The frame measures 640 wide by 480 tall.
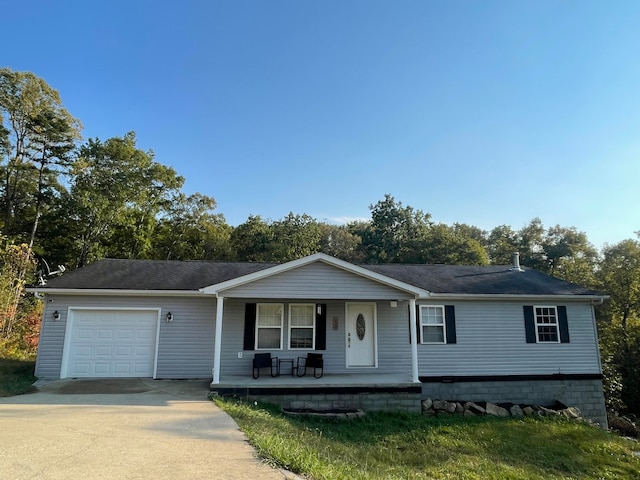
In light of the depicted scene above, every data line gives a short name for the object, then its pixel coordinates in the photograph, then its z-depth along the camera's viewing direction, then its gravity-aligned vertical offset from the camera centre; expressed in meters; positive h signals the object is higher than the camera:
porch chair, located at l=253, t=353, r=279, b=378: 9.76 -1.14
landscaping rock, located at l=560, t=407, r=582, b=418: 10.15 -2.46
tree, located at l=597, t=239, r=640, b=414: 16.06 +0.03
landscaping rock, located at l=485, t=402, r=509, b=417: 9.79 -2.34
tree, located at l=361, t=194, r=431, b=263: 33.97 +8.20
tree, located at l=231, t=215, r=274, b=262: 28.67 +5.99
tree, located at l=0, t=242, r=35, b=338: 13.11 +1.39
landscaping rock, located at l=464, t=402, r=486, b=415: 9.81 -2.29
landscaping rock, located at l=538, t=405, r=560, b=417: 9.98 -2.41
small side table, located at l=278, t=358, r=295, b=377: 10.38 -1.16
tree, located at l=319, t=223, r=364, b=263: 36.00 +7.26
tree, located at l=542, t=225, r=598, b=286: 29.66 +5.85
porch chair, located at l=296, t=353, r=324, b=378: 9.92 -1.19
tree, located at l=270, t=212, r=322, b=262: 27.95 +6.25
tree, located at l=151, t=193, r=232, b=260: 27.64 +6.25
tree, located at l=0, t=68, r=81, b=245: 20.44 +9.74
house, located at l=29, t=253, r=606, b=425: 9.81 -0.34
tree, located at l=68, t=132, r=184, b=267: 21.88 +6.96
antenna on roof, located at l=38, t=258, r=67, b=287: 22.01 +2.90
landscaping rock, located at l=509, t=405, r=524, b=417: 9.86 -2.37
